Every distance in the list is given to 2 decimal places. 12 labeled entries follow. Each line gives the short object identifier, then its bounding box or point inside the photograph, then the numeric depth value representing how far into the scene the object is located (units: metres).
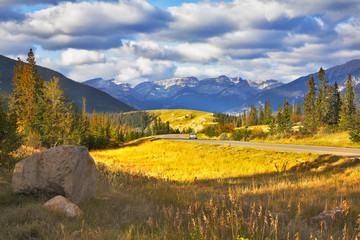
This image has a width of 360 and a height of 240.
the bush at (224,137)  50.33
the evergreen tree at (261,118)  150.98
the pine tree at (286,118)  59.42
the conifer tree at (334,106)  66.32
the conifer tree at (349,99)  70.80
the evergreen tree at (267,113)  138.90
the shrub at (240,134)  42.25
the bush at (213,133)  60.80
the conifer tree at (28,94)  35.25
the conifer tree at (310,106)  69.75
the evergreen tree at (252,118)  157.88
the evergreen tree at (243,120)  177.18
